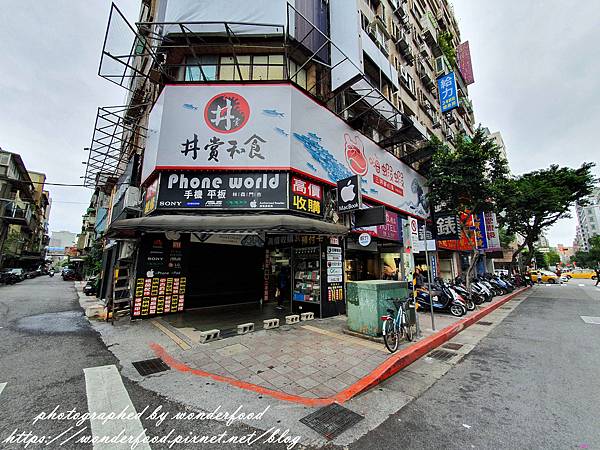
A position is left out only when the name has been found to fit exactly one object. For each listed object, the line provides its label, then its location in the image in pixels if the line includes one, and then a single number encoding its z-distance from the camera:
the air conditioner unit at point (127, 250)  9.05
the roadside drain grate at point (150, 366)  4.53
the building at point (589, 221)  87.38
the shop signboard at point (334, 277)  9.08
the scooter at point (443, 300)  9.93
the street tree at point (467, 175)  14.88
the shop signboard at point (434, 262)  18.03
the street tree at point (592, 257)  52.80
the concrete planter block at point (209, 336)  6.01
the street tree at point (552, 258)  83.55
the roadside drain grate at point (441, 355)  5.67
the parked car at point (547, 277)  29.62
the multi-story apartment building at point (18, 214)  29.89
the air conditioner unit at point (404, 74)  19.14
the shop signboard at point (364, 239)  9.48
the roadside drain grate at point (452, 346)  6.41
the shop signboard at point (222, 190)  8.32
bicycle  5.53
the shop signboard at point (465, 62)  33.53
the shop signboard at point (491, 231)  24.30
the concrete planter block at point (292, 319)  7.93
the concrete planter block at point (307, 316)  8.53
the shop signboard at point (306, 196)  8.66
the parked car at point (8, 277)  24.59
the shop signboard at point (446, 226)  18.33
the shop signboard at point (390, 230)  11.95
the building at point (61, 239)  132.25
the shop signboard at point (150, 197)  8.60
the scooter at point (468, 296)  11.22
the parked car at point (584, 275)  37.47
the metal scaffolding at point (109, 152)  11.23
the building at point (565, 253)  143.32
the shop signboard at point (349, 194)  9.04
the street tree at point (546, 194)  20.22
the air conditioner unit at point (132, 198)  10.11
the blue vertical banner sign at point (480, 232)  22.41
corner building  8.41
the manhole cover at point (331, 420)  3.00
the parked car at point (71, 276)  35.16
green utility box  6.28
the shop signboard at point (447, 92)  22.72
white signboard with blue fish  8.60
